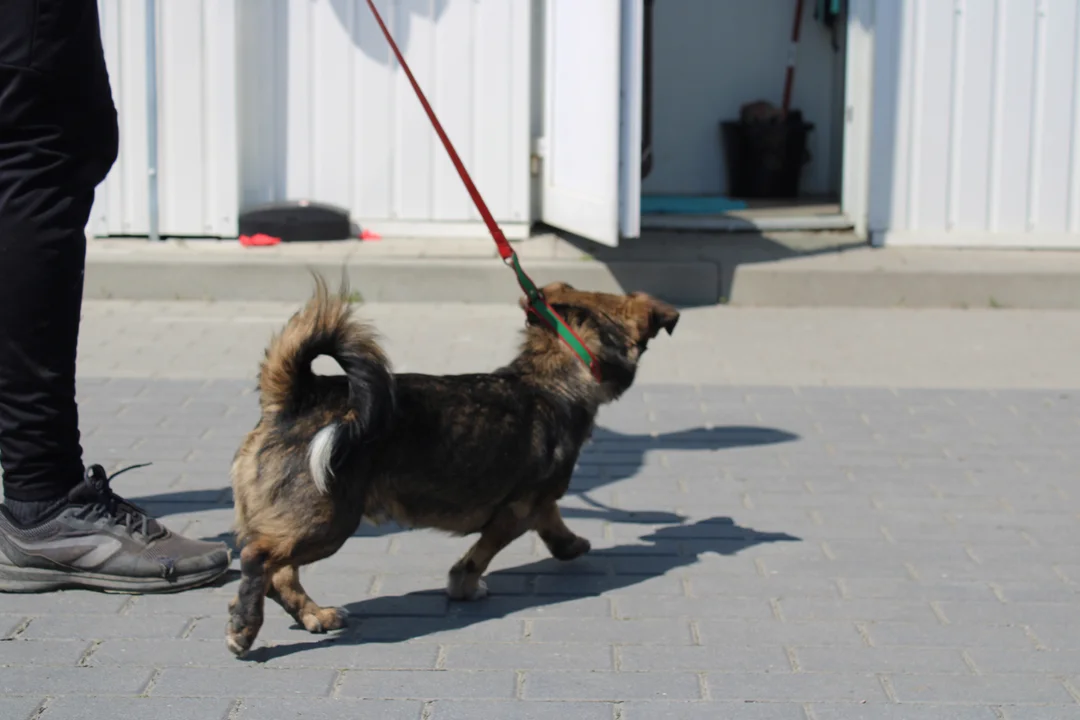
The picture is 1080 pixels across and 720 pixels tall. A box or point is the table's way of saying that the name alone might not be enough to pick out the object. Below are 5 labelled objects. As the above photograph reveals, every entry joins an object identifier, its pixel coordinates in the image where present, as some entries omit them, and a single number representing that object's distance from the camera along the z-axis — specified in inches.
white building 359.6
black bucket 468.4
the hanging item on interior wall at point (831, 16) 470.6
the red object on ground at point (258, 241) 366.9
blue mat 432.8
